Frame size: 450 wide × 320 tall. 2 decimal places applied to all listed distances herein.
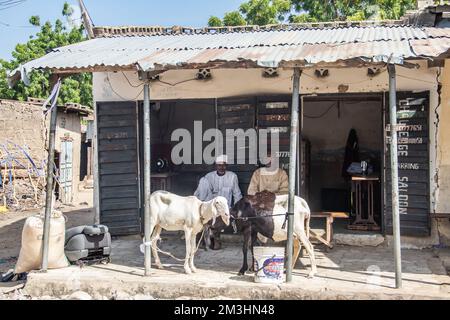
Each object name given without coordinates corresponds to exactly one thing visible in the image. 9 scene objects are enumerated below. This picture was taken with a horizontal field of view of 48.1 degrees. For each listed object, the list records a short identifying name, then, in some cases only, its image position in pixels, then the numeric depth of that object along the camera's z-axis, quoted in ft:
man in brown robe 27.32
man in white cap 28.22
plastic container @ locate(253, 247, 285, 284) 20.44
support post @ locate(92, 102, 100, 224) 30.53
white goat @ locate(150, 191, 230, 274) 22.33
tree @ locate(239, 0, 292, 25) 72.38
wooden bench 26.48
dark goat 22.21
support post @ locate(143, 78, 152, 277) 22.31
